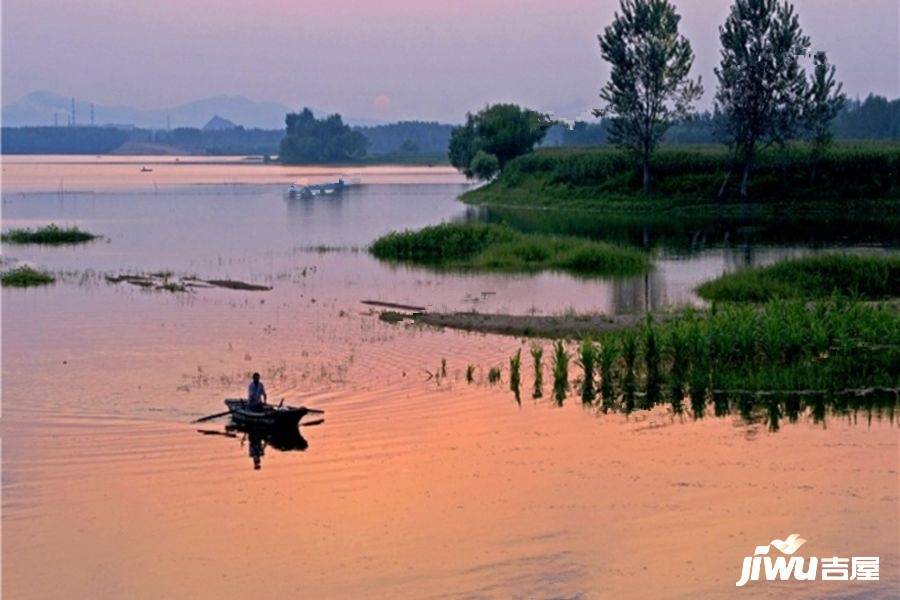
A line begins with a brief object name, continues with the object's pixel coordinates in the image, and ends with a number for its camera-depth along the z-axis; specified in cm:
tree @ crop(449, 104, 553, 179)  13112
